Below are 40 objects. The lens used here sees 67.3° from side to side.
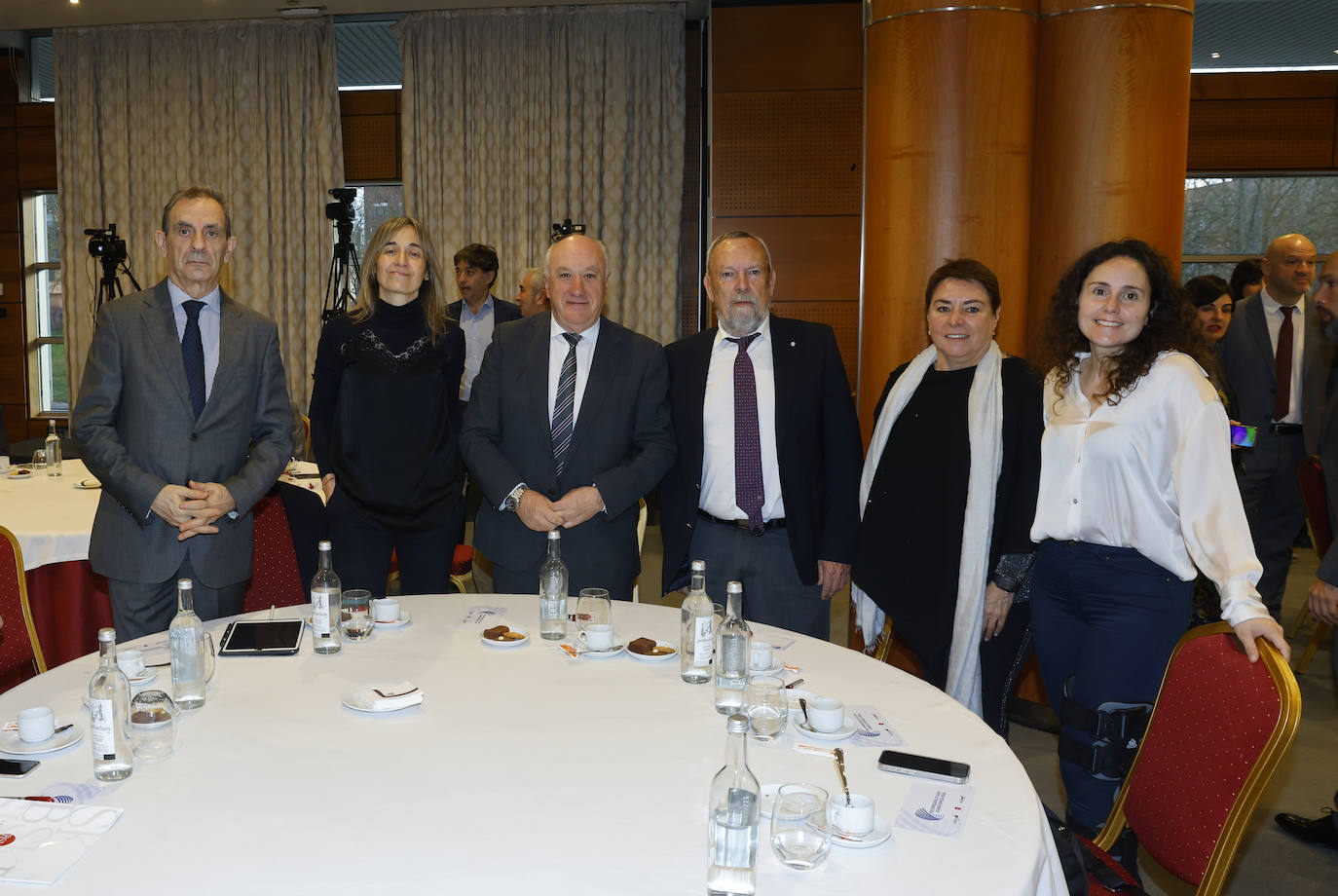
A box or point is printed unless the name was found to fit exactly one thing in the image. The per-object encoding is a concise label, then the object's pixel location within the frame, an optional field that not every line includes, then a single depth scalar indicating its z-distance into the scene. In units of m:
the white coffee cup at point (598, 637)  2.25
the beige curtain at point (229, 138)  8.75
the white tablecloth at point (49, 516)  3.50
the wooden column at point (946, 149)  3.58
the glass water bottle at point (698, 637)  2.09
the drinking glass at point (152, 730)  1.67
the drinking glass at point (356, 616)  2.34
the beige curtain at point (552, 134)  8.33
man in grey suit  2.76
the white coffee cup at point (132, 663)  2.00
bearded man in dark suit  3.10
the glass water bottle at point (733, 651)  2.00
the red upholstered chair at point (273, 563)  3.99
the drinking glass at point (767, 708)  1.80
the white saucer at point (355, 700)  1.87
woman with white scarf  2.91
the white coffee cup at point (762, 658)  2.12
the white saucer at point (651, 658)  2.22
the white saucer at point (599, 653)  2.25
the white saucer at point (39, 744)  1.68
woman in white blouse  2.25
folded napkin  1.87
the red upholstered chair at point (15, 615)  2.53
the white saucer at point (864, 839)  1.41
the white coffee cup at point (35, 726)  1.70
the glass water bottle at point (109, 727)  1.58
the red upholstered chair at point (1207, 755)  1.70
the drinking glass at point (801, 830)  1.37
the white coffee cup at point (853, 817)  1.42
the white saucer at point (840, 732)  1.78
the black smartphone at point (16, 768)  1.60
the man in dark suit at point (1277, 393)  5.17
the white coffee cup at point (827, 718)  1.79
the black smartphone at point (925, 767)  1.62
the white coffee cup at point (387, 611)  2.43
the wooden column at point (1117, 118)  3.56
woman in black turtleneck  3.10
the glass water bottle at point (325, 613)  2.22
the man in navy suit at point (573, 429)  3.06
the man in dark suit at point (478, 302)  6.38
